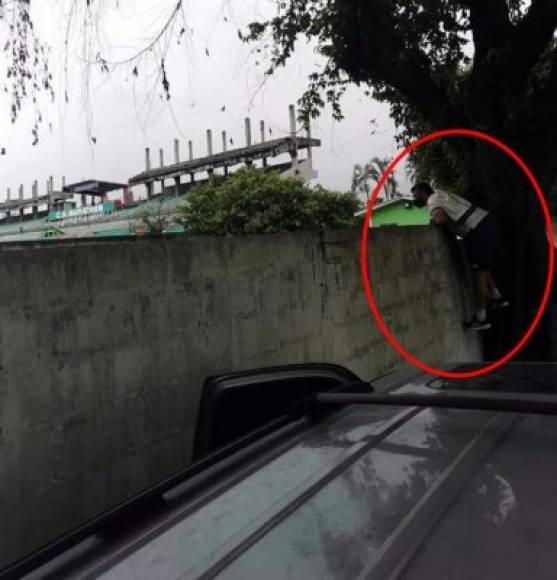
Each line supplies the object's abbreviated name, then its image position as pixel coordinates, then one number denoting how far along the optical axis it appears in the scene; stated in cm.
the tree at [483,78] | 534
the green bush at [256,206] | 1113
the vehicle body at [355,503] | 97
